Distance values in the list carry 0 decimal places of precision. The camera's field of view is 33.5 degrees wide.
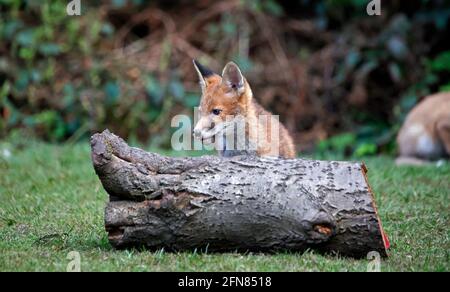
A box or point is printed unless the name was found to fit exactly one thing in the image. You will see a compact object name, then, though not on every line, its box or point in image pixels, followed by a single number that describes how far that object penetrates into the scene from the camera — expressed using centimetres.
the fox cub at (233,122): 647
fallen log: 487
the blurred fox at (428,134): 930
